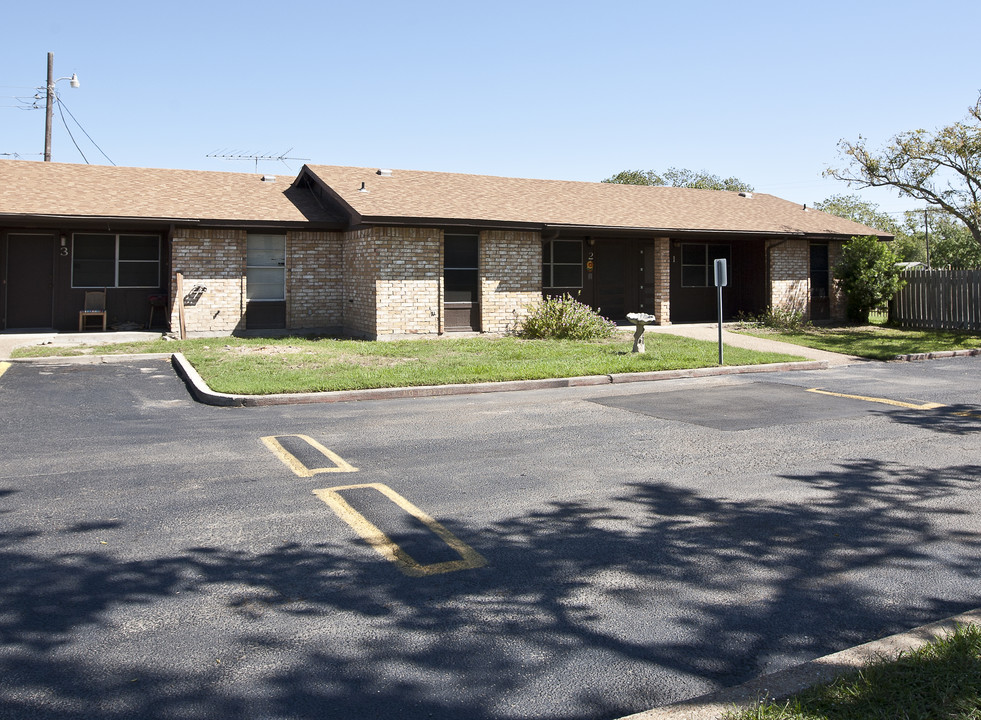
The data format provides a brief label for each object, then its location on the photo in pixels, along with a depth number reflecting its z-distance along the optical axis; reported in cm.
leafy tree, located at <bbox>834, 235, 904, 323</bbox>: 2405
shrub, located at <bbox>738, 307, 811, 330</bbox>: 2372
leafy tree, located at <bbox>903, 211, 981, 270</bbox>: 5472
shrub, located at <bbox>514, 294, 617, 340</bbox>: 1980
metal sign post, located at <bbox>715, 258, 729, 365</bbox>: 1534
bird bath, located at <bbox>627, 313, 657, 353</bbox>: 1697
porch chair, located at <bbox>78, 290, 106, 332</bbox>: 2058
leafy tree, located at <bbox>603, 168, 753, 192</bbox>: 7481
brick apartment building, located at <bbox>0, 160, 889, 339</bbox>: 1967
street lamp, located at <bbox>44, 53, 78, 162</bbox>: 3033
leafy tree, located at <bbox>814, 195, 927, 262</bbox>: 7331
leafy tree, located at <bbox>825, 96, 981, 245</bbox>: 2281
